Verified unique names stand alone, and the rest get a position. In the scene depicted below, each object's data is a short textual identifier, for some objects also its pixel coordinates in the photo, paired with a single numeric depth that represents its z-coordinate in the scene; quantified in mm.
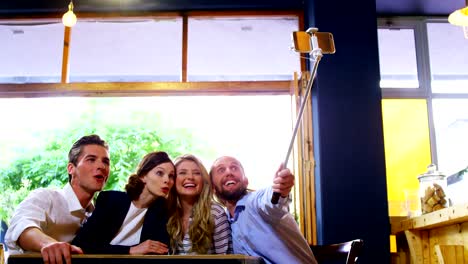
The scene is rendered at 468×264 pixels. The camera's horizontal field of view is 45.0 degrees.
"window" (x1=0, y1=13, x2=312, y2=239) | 4324
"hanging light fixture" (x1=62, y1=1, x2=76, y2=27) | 3664
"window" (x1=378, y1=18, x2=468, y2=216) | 4383
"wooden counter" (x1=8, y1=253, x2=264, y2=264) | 1779
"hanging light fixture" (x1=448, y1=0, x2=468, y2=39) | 3004
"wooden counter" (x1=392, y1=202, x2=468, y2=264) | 3107
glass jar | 3520
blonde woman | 2494
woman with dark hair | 2197
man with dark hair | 2160
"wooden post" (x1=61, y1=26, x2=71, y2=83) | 4379
